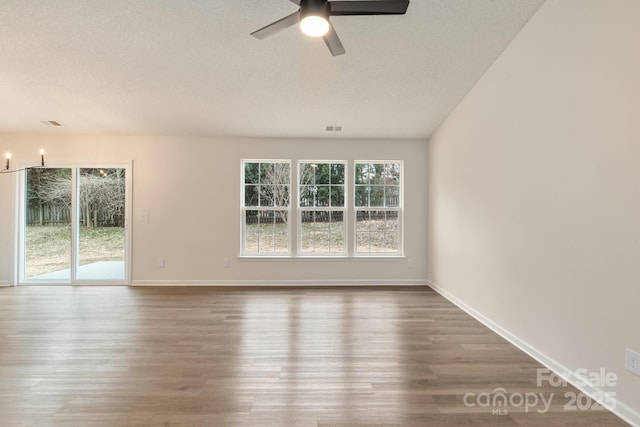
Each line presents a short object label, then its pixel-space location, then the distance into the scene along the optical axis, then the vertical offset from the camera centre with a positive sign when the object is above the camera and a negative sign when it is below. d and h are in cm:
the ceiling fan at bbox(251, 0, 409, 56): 191 +133
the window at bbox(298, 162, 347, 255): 492 +6
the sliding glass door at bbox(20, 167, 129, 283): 475 -28
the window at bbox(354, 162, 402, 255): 493 +7
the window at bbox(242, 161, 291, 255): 489 +9
